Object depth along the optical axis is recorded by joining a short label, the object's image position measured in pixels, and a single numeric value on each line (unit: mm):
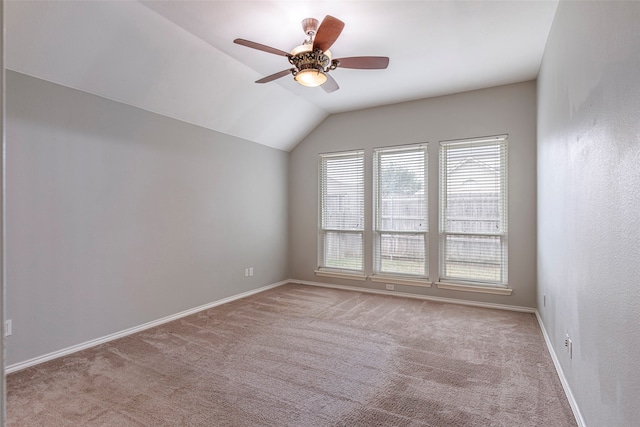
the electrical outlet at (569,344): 2277
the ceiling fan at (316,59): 2539
